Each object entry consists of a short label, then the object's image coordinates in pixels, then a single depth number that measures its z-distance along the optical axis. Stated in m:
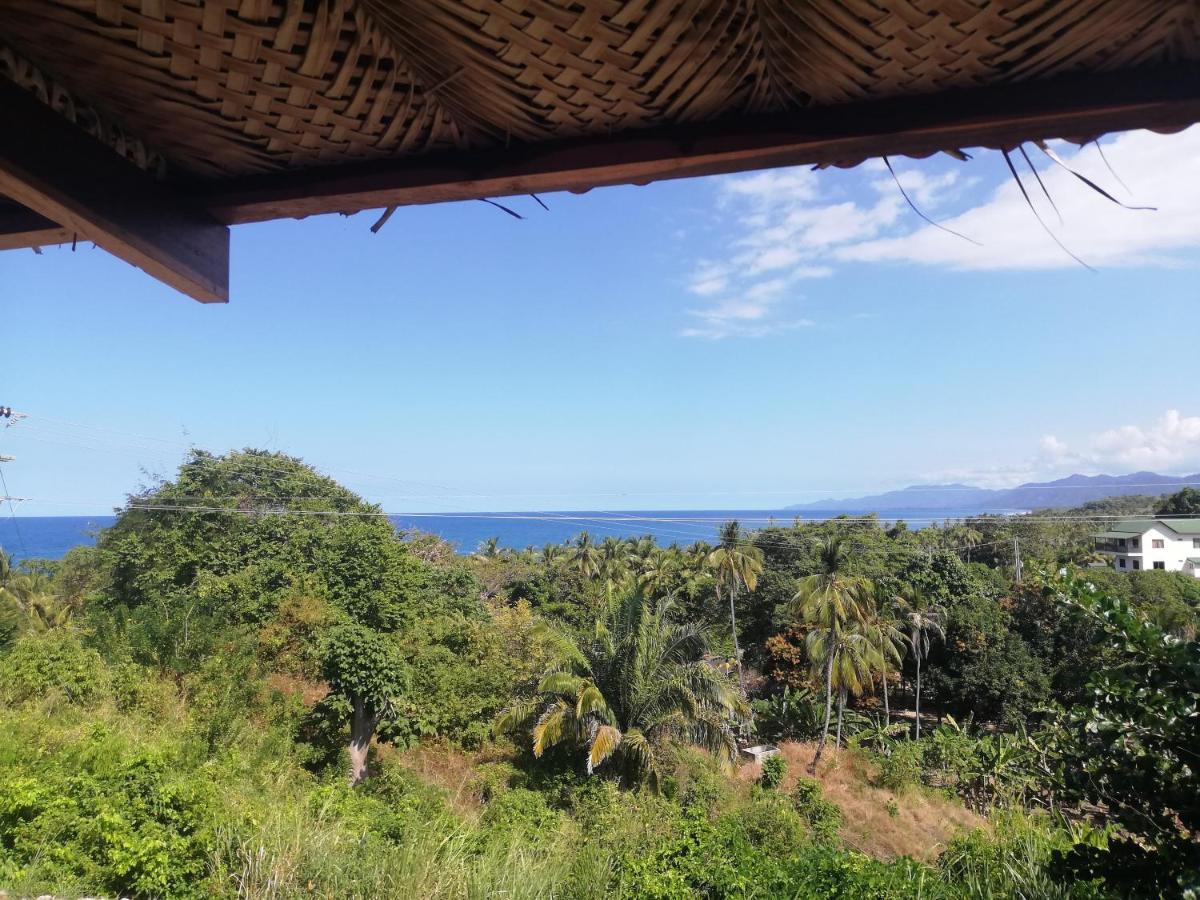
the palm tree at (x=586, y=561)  30.98
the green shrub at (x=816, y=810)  11.15
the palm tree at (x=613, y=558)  28.64
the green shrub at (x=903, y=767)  15.24
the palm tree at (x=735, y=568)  23.09
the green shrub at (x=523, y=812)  8.72
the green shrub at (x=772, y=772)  13.86
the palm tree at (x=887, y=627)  18.52
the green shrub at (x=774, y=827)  8.89
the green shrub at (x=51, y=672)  7.66
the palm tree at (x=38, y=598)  18.78
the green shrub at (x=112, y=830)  2.87
